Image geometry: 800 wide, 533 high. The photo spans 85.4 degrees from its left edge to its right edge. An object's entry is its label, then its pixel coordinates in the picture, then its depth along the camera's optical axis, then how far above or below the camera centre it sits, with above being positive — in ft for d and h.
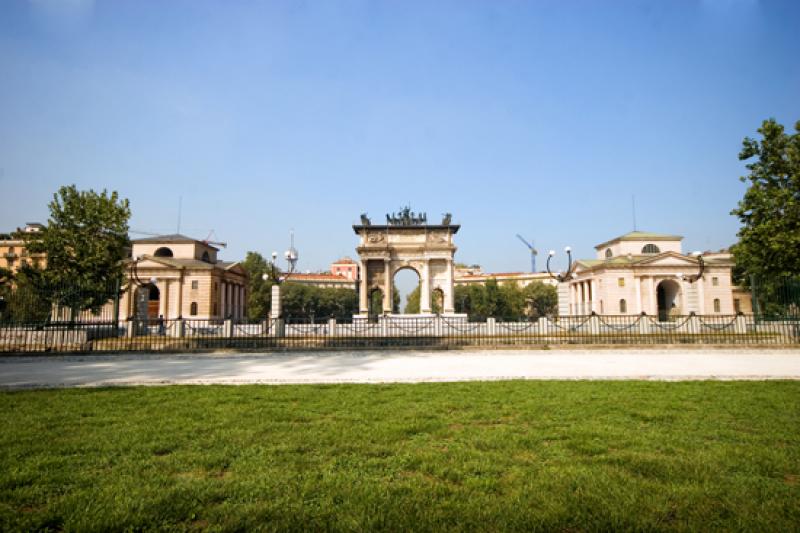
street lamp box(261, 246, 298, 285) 109.70 +12.84
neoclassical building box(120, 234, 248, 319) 190.49 +12.98
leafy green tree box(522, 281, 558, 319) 312.09 +5.79
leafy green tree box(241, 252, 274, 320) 247.29 +9.92
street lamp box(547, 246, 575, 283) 102.31 +9.79
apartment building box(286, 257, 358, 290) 442.50 +28.58
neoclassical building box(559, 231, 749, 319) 193.57 +7.82
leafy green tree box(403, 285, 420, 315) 406.46 +3.57
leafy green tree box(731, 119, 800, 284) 71.77 +15.81
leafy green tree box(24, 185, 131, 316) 105.19 +17.90
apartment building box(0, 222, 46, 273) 233.76 +33.39
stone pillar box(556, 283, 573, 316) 98.63 +1.07
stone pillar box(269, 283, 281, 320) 104.68 +1.03
